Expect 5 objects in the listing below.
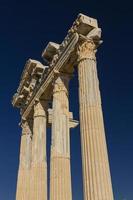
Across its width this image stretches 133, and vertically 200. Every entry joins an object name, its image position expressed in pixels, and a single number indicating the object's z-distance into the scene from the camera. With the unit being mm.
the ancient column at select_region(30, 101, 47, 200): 16661
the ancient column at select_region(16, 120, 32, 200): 19208
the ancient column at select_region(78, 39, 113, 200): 10760
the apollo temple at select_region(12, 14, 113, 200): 11302
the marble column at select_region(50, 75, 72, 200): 13972
